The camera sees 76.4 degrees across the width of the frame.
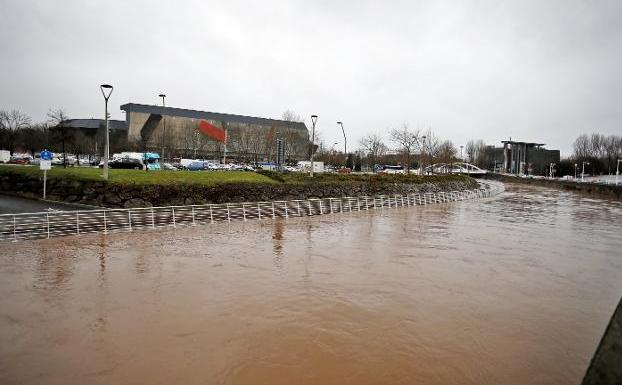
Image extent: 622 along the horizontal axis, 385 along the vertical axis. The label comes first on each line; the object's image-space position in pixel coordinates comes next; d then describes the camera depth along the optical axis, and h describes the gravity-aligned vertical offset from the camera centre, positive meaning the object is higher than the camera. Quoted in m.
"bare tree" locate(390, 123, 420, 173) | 56.88 +5.11
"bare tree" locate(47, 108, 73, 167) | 34.62 +3.01
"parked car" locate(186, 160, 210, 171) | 46.17 +0.32
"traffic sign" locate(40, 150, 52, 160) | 22.39 +0.58
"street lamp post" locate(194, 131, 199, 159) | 74.72 +5.75
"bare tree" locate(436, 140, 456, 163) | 72.50 +3.59
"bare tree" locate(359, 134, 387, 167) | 71.75 +4.94
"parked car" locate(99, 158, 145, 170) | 38.03 +0.27
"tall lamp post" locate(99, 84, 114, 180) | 22.52 +2.89
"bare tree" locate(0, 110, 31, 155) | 58.15 +6.60
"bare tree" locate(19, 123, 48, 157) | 59.40 +4.11
